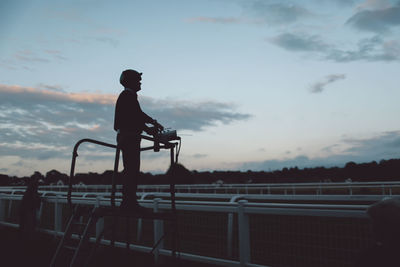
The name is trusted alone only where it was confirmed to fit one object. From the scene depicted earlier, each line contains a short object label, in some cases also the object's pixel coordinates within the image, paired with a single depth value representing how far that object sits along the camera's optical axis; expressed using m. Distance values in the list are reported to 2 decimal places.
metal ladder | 4.08
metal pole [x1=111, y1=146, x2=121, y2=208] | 4.48
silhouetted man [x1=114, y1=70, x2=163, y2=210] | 4.58
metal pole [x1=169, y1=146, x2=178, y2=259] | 4.84
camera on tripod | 4.84
